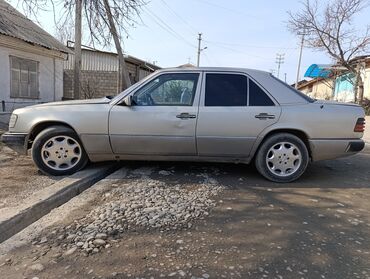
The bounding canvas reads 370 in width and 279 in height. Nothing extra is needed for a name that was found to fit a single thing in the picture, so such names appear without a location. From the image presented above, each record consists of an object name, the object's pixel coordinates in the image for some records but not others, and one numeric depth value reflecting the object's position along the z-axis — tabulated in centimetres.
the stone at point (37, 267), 282
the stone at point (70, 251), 305
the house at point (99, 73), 2455
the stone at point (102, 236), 335
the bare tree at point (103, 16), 1273
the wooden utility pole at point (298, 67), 5361
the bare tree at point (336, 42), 2608
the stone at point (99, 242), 322
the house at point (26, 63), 1256
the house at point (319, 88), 4033
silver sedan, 530
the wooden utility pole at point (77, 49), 1219
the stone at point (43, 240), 328
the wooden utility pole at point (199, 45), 5935
